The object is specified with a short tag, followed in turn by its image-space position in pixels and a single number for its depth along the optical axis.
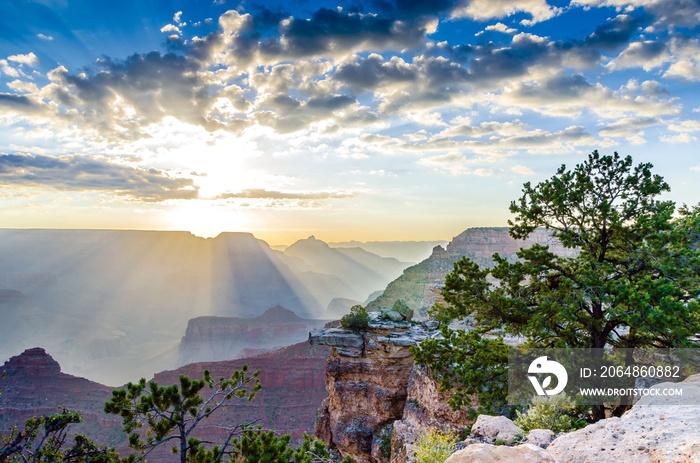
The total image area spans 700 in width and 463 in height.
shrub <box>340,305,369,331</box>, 24.89
